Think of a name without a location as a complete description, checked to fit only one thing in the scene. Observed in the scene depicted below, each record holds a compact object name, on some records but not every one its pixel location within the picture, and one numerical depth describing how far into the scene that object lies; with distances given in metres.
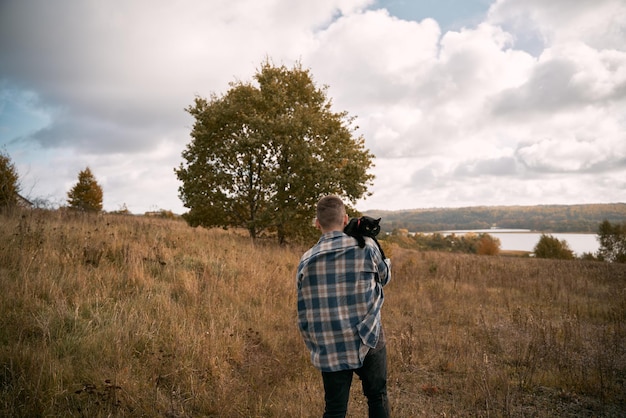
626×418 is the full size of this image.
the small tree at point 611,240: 56.38
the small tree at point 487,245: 88.19
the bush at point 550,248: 59.94
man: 2.50
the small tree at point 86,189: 39.44
